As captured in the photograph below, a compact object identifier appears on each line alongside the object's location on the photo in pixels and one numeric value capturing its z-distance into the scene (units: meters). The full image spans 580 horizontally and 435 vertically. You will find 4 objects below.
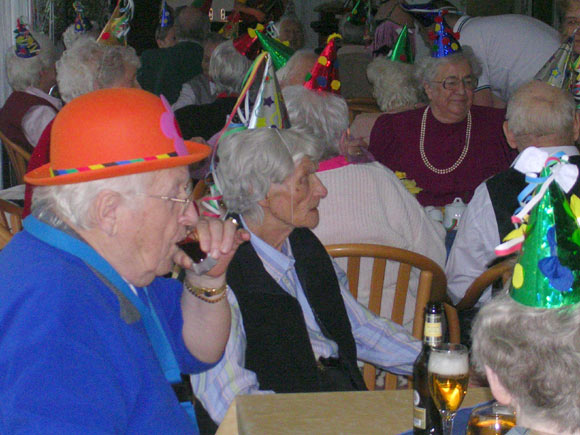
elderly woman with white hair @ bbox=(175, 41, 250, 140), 4.43
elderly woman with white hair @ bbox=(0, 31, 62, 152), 4.91
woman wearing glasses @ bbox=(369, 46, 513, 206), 4.05
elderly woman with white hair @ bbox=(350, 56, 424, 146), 4.72
